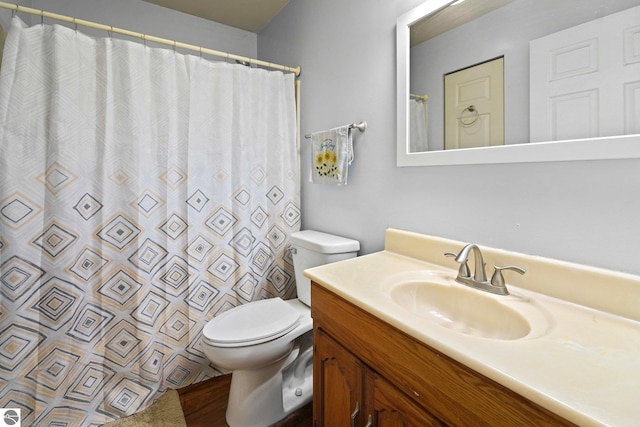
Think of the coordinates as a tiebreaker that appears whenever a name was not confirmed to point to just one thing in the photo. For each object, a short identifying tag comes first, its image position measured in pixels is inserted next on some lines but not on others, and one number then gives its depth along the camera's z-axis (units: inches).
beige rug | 54.2
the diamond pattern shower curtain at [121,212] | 49.1
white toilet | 48.1
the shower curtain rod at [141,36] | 48.4
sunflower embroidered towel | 58.1
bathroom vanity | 18.0
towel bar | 56.0
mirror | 27.7
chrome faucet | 32.5
